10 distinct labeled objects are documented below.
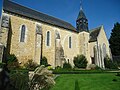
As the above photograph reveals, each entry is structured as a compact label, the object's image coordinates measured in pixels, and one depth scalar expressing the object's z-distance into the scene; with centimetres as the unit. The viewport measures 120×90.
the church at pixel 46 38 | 1517
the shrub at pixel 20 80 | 247
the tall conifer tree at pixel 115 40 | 2976
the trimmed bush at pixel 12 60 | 1337
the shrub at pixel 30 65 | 1444
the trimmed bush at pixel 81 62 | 1972
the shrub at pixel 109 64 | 2164
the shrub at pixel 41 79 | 281
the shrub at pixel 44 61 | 1660
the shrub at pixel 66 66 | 1699
